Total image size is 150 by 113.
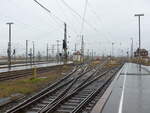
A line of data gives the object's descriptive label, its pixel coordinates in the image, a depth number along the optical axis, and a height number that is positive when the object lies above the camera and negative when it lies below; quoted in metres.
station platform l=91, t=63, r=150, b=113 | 11.46 -2.29
